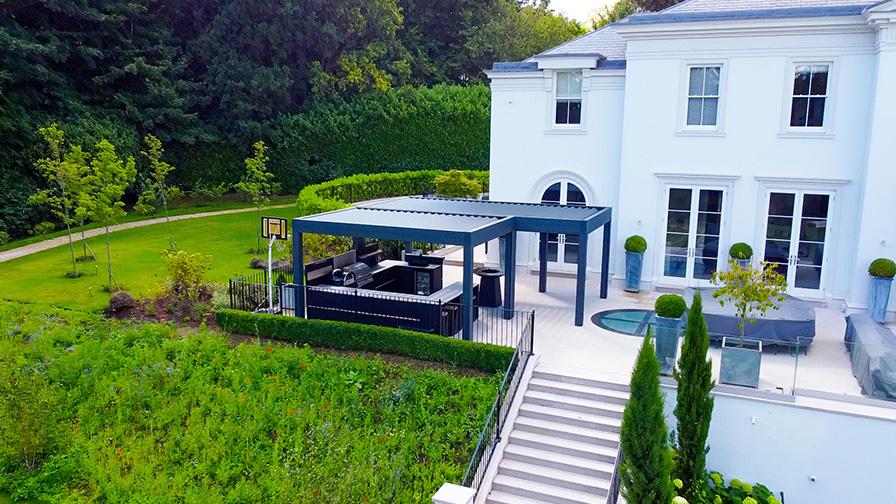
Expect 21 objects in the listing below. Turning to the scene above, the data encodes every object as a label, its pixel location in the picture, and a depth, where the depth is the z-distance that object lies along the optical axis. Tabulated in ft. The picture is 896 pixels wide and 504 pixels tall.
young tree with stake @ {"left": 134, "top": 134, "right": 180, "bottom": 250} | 74.67
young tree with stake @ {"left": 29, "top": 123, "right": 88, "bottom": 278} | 60.49
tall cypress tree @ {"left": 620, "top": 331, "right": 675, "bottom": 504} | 27.35
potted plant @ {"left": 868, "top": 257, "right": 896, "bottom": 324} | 52.24
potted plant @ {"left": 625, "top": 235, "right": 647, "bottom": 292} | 60.80
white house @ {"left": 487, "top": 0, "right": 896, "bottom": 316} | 53.67
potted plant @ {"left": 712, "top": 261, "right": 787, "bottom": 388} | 38.42
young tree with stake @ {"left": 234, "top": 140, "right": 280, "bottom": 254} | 83.15
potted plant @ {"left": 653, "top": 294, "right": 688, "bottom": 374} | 40.04
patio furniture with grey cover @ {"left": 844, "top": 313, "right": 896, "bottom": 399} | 36.47
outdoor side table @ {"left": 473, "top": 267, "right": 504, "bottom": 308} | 53.57
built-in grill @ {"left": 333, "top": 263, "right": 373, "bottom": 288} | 54.44
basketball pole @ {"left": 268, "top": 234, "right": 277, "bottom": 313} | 51.31
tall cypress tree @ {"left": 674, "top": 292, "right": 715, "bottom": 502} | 33.58
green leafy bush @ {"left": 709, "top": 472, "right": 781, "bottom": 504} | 35.96
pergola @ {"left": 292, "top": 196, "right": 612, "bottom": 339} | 45.39
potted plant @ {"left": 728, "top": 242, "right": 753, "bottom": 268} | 57.72
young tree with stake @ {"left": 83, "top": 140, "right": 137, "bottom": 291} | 61.36
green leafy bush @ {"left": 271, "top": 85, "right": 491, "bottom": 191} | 131.13
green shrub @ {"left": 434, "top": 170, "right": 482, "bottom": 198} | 104.37
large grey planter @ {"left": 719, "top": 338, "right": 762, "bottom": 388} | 38.29
